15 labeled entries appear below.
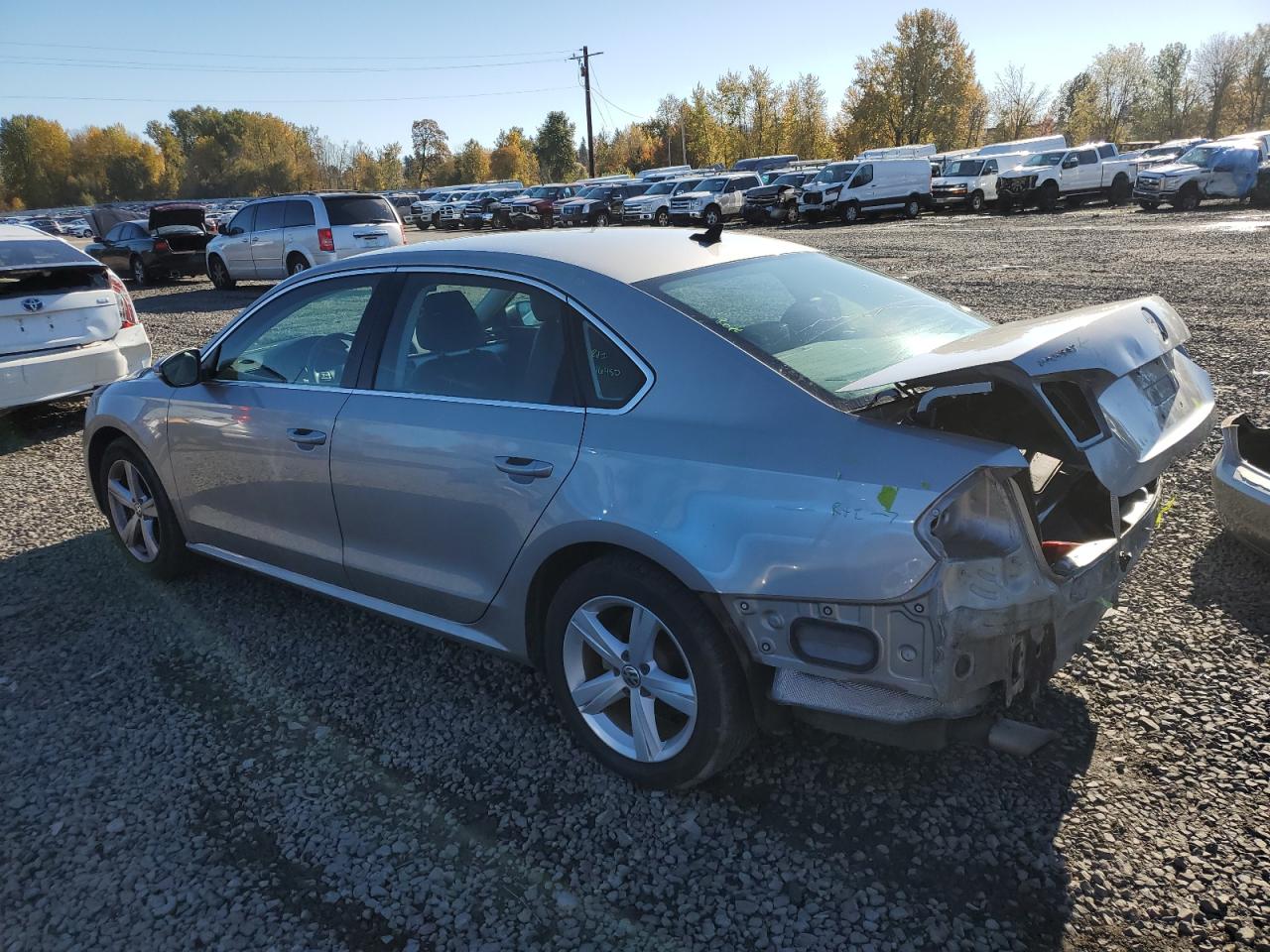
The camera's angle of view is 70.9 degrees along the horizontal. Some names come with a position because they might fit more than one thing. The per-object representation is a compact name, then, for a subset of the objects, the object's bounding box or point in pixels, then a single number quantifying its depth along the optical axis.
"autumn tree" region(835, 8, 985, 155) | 69.12
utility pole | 59.23
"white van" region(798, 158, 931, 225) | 29.53
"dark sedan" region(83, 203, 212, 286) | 19.67
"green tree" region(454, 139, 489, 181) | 92.44
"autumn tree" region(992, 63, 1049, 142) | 84.19
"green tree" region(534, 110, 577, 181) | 85.00
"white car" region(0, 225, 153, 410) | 6.88
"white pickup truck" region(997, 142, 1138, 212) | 28.91
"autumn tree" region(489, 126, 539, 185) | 97.12
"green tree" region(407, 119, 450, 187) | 103.12
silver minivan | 15.41
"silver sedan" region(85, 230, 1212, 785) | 2.19
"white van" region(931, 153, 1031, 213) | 30.70
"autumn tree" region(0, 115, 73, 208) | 97.19
